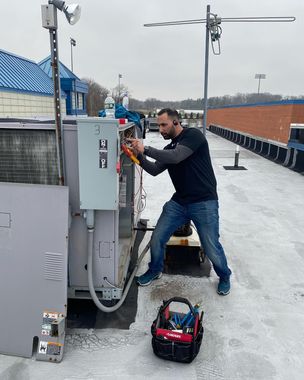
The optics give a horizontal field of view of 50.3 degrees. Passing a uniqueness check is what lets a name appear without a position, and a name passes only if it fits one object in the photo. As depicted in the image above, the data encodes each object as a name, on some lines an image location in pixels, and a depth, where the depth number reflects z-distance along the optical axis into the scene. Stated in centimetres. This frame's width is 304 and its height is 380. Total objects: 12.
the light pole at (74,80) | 1962
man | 329
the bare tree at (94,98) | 3186
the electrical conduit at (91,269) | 270
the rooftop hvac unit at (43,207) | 255
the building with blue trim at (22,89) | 1025
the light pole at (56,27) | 228
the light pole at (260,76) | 3609
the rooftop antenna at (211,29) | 494
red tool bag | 251
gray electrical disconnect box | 250
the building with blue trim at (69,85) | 1905
